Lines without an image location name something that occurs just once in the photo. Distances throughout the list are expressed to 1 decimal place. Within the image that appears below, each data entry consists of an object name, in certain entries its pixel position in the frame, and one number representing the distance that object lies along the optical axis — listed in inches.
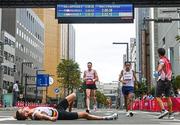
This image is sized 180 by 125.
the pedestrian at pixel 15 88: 1458.8
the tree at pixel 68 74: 3125.0
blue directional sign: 2738.7
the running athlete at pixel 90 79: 670.9
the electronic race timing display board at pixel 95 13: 994.7
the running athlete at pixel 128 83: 628.1
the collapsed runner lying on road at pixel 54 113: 400.2
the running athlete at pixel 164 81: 530.6
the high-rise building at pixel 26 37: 4302.7
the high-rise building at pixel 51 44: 7007.9
